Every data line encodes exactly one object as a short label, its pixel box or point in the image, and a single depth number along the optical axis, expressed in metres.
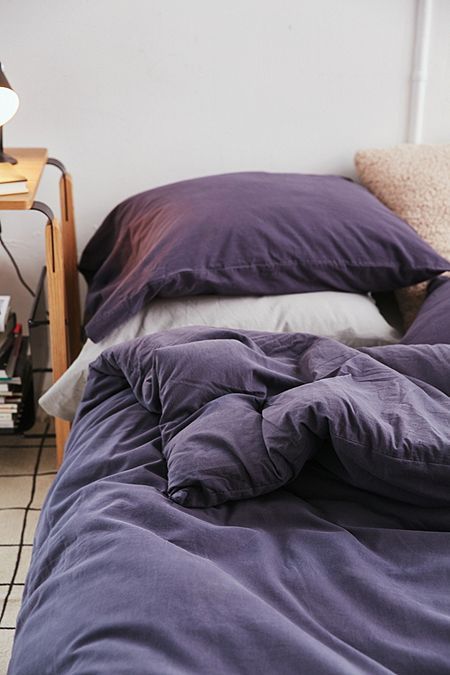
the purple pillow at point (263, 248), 1.73
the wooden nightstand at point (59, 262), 1.78
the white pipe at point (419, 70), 2.16
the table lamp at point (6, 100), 1.81
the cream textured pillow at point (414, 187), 1.98
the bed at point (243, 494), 0.94
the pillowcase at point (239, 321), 1.74
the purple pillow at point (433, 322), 1.55
